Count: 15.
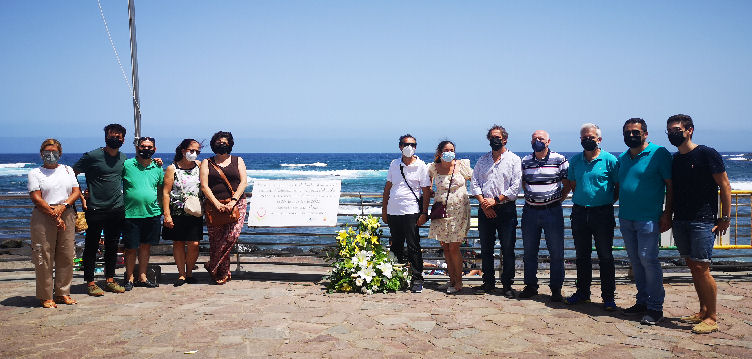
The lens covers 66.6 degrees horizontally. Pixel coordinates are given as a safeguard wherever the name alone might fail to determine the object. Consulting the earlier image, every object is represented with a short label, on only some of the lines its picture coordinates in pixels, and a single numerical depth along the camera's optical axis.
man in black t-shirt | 4.96
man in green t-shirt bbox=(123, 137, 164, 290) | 6.70
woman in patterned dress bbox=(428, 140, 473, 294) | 6.50
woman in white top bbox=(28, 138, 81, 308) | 5.92
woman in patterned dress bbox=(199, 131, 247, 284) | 7.00
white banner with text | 7.50
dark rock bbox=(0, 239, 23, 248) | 15.07
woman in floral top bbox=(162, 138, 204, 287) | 6.93
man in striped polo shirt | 6.08
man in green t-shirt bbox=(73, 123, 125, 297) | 6.36
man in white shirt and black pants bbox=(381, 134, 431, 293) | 6.71
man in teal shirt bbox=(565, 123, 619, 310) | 5.72
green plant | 6.73
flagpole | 7.79
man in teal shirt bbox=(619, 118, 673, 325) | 5.29
